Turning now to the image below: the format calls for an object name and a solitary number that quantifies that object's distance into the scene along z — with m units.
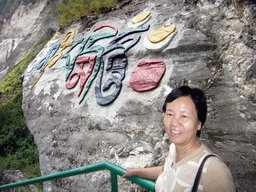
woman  0.59
